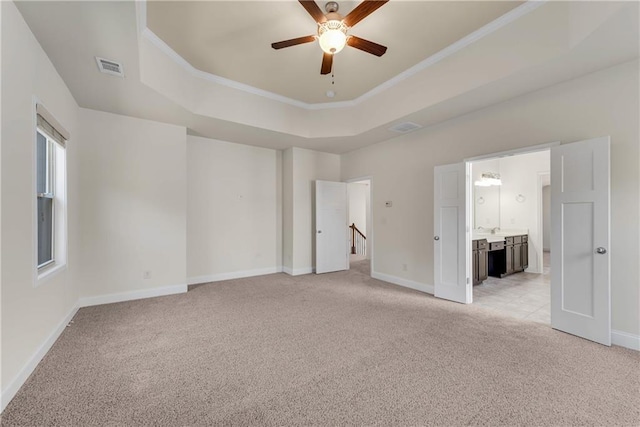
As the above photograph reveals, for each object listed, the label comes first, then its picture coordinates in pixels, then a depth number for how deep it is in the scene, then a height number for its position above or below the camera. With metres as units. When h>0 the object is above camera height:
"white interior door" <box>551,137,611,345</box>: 2.69 -0.30
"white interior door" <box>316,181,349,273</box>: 5.98 -0.32
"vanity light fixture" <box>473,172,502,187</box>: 6.36 +0.76
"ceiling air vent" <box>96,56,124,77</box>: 2.69 +1.50
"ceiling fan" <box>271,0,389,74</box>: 2.26 +1.67
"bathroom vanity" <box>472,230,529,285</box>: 4.90 -0.84
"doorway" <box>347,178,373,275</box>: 8.72 -0.34
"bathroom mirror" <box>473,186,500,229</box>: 6.98 +0.13
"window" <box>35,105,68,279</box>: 2.78 +0.20
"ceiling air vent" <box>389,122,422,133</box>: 4.40 +1.42
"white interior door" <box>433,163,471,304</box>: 4.00 -0.35
